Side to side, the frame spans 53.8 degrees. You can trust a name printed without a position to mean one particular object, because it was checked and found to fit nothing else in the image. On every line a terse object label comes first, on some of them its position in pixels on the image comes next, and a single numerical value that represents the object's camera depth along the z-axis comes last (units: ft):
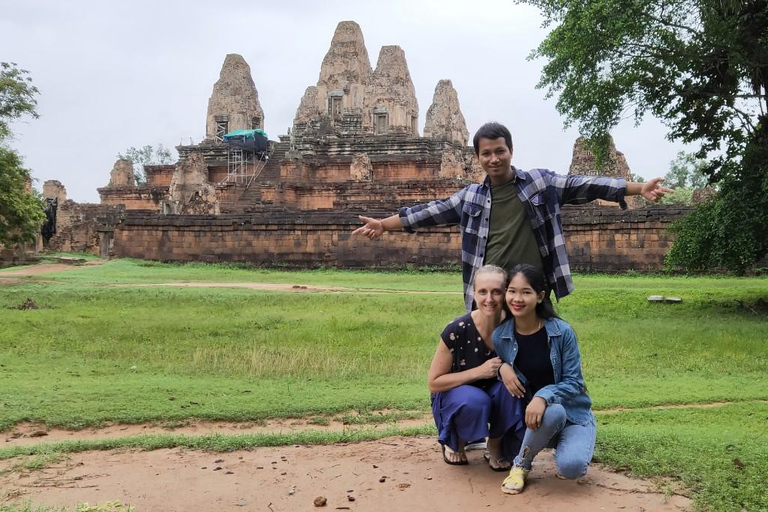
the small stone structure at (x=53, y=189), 134.00
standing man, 15.34
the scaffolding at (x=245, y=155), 125.18
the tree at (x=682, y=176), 189.18
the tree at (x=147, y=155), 235.20
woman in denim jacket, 13.74
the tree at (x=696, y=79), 39.58
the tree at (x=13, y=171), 58.29
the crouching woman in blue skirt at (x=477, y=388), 14.67
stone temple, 76.64
